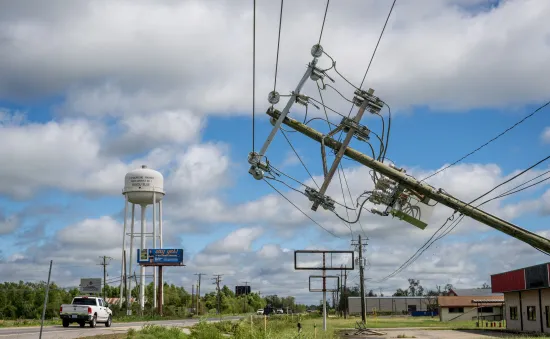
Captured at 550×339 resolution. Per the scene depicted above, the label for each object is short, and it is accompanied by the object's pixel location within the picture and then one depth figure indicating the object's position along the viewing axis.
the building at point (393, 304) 150.25
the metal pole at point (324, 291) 39.47
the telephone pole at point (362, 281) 66.28
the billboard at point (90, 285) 77.69
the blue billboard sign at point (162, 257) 83.96
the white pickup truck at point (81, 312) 37.56
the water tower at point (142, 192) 77.69
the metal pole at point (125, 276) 80.04
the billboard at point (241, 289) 117.69
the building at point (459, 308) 92.78
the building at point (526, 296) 42.38
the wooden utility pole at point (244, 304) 155.12
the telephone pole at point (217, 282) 119.03
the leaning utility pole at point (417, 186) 19.67
